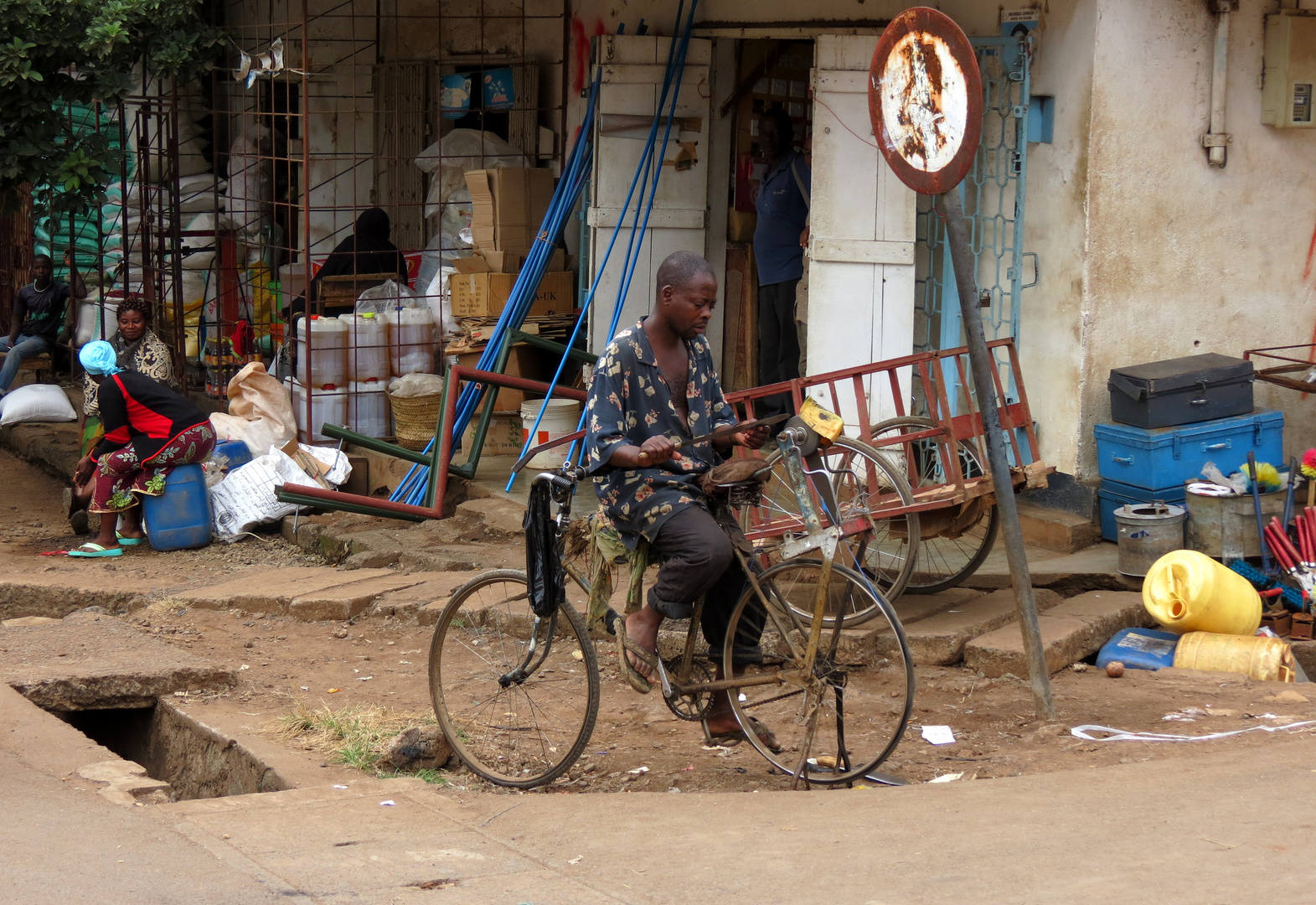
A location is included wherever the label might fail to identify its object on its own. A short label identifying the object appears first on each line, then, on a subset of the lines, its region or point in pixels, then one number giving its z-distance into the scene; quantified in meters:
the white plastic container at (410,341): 20.39
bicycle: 8.44
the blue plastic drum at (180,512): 17.33
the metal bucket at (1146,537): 12.52
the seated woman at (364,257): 21.33
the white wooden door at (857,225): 14.77
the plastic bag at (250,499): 17.66
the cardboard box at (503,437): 19.37
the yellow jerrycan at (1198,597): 11.35
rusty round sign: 8.59
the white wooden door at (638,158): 17.19
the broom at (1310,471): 12.66
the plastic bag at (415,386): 19.44
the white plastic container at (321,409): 19.70
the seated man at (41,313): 26.67
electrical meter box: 13.81
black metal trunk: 13.26
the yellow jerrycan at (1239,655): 10.84
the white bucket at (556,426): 17.80
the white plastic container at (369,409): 20.03
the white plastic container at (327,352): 19.61
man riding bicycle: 8.45
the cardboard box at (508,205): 19.94
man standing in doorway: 17.31
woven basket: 19.34
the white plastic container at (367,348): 19.91
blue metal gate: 14.10
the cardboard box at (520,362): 19.16
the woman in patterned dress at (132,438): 16.98
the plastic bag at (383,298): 20.52
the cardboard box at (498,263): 19.95
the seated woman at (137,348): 19.33
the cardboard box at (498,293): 19.67
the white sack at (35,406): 24.12
